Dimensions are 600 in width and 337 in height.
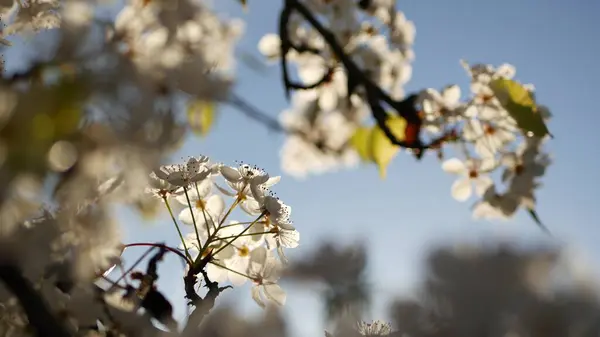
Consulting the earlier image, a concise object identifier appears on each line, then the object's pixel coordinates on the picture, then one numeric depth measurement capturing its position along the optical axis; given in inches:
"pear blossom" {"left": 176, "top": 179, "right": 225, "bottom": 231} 26.9
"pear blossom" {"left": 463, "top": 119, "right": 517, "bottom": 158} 25.2
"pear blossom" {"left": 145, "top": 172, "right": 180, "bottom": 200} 26.2
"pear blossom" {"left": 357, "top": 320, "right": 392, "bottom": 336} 21.0
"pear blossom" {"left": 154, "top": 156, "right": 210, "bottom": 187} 25.9
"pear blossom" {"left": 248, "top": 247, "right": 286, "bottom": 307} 26.3
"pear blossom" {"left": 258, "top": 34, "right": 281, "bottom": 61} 25.4
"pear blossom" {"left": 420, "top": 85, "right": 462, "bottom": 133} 24.8
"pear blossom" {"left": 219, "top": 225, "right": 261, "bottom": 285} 26.8
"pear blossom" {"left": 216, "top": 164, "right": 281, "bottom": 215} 26.9
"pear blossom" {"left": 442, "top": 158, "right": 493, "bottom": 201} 25.4
